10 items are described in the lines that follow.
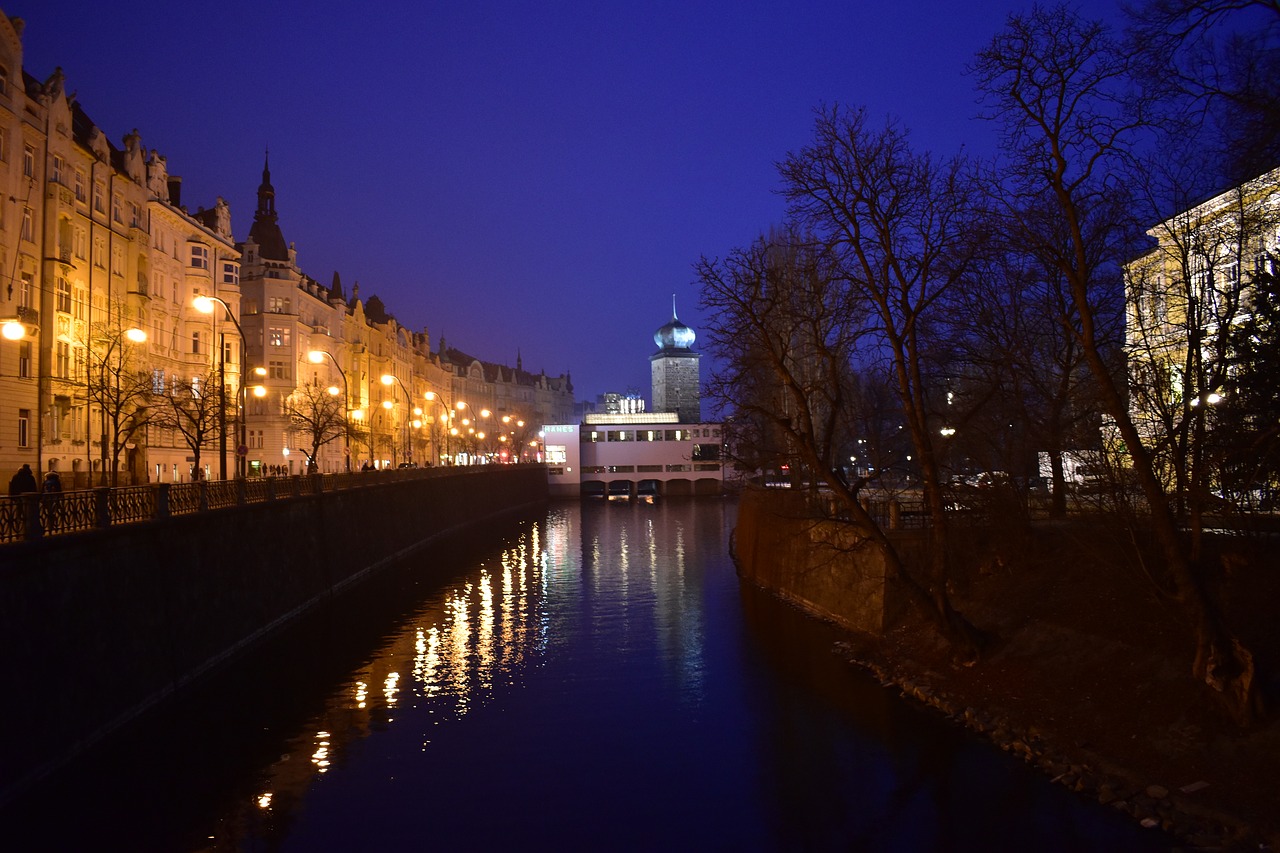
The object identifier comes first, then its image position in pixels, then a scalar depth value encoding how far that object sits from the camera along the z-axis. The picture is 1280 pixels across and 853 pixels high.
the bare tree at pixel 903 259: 20.19
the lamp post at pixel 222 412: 28.05
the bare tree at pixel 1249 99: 11.35
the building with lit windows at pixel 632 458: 123.12
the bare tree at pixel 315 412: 61.22
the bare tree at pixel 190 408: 41.91
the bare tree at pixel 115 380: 37.55
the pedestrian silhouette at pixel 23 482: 25.11
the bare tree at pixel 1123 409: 13.34
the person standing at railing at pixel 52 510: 16.36
